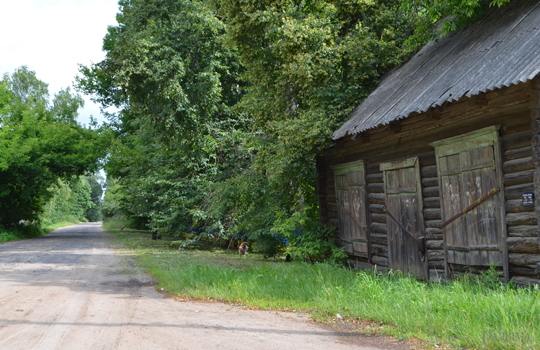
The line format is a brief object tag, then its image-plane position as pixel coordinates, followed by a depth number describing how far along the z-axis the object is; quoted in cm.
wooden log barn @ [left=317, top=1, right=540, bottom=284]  672
